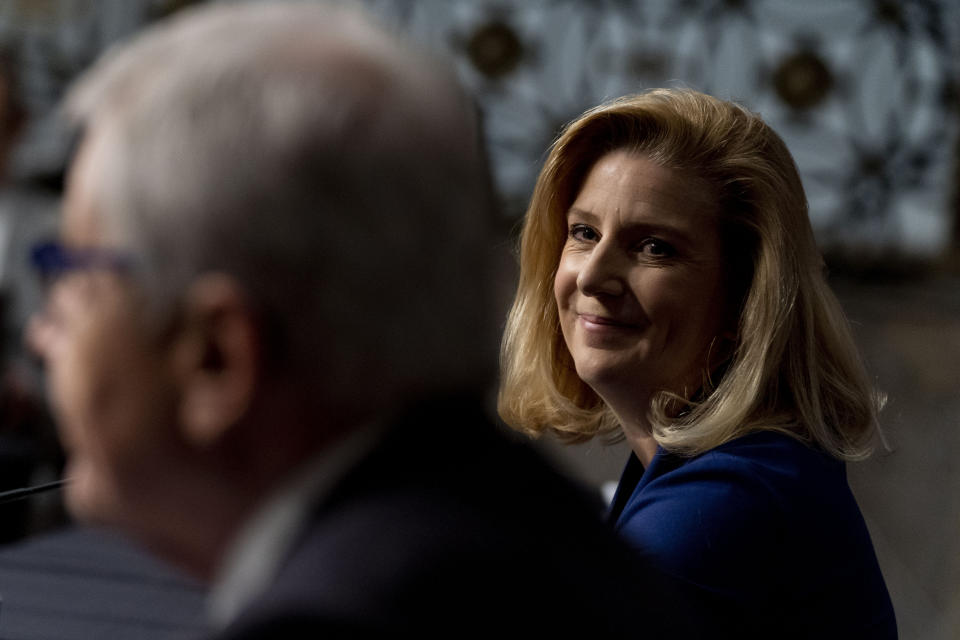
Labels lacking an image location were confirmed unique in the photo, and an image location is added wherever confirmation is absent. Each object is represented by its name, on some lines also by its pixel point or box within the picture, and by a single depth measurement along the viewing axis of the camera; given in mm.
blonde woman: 2848
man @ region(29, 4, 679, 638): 2103
